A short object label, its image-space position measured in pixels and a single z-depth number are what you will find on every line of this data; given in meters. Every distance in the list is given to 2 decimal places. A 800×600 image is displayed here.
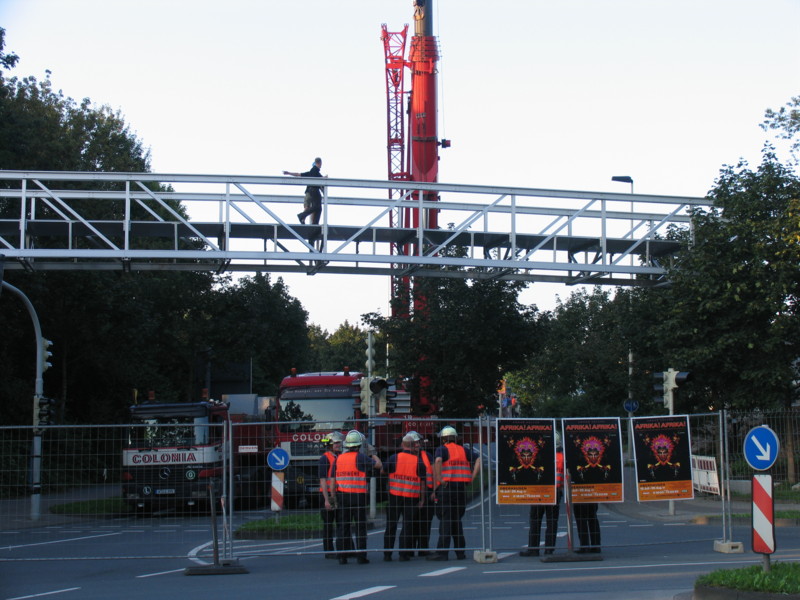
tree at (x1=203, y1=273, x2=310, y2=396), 54.53
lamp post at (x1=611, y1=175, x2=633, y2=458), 28.16
